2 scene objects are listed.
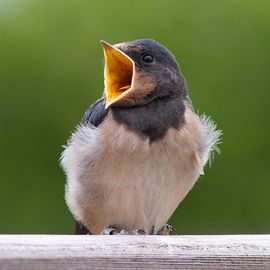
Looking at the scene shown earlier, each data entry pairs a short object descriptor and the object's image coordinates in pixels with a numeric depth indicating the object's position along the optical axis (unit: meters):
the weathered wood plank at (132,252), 2.27
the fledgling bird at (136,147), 2.40
